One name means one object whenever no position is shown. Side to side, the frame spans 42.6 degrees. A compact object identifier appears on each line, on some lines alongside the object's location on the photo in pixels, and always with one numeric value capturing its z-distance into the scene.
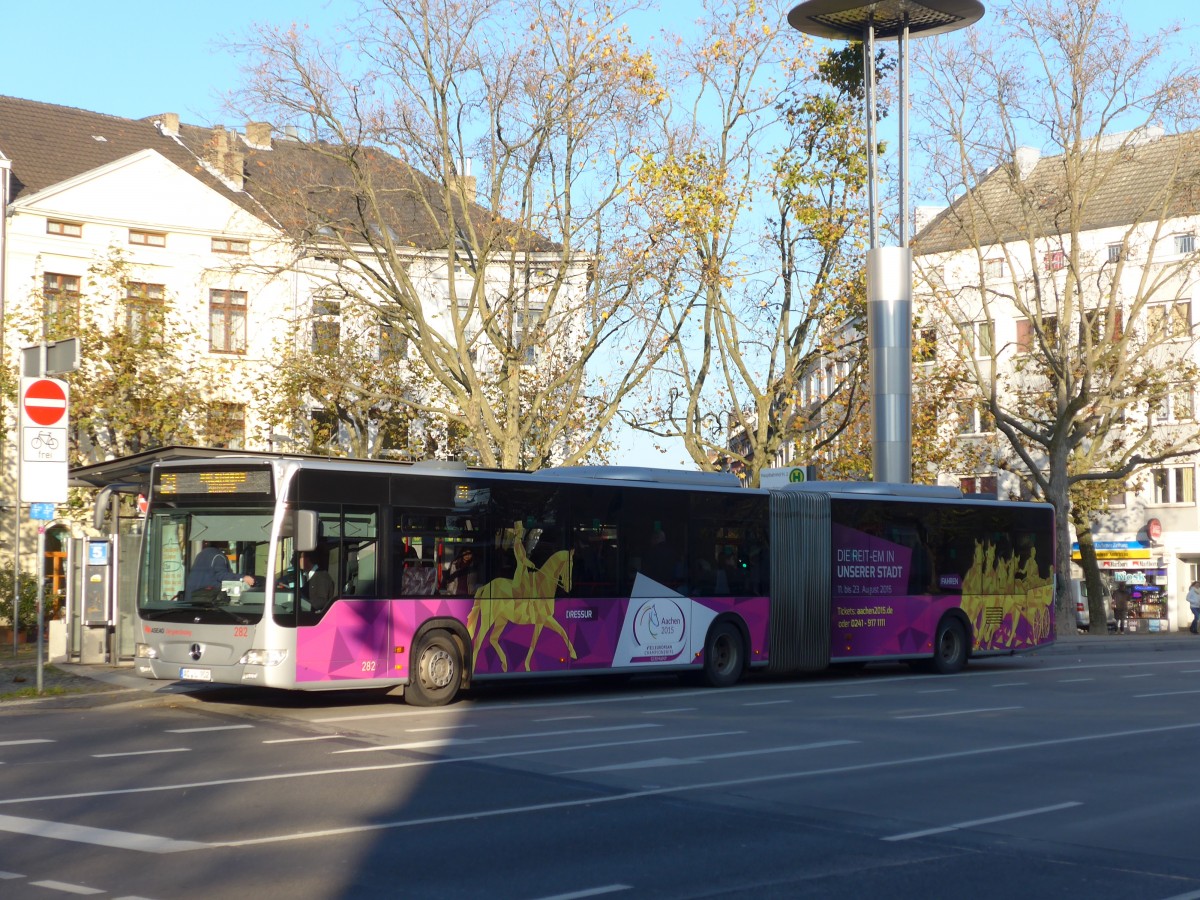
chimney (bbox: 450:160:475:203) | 32.70
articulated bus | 17.62
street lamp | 31.88
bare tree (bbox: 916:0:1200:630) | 37.88
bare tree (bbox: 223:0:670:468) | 31.45
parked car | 58.35
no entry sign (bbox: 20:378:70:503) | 18.34
